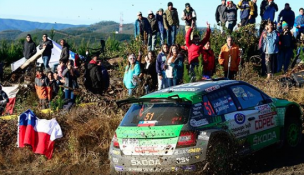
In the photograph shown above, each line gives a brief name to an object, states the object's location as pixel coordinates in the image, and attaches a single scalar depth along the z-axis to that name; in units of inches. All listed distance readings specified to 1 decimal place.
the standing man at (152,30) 852.0
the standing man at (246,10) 831.7
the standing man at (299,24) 887.7
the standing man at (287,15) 858.1
